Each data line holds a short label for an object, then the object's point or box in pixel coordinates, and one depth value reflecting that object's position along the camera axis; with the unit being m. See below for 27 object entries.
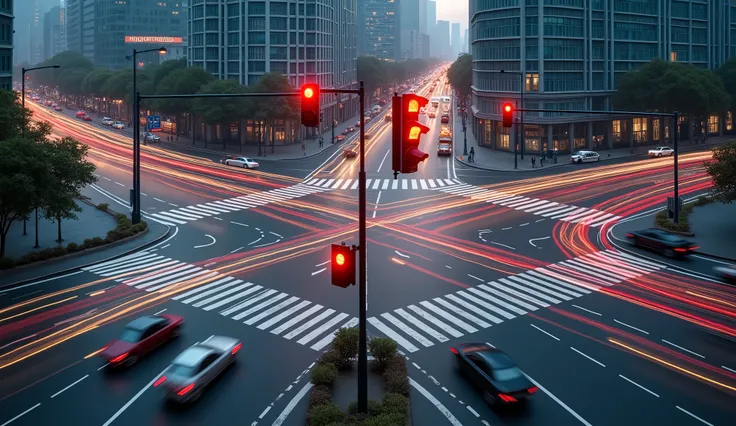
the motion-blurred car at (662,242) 33.72
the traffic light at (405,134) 13.26
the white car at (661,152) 77.25
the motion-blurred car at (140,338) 20.23
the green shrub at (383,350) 19.75
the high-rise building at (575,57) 80.38
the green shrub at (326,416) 15.73
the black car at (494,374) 17.55
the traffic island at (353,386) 15.82
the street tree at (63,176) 31.95
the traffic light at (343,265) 15.16
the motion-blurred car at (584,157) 74.12
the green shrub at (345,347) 19.96
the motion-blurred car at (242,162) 70.99
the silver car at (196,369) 17.80
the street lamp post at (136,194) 41.28
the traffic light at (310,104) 14.97
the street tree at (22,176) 29.55
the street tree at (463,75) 143.75
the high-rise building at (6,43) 54.91
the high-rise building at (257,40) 97.38
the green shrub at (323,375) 18.30
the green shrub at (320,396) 17.02
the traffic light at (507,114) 30.86
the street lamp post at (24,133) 36.72
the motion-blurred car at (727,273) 28.63
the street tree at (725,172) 38.34
